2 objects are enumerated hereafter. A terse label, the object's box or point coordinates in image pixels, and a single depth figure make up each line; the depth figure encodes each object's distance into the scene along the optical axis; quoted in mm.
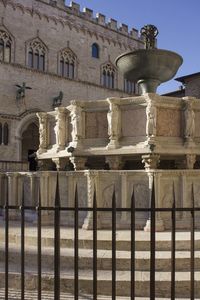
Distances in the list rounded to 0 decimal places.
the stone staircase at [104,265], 4387
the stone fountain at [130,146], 6703
